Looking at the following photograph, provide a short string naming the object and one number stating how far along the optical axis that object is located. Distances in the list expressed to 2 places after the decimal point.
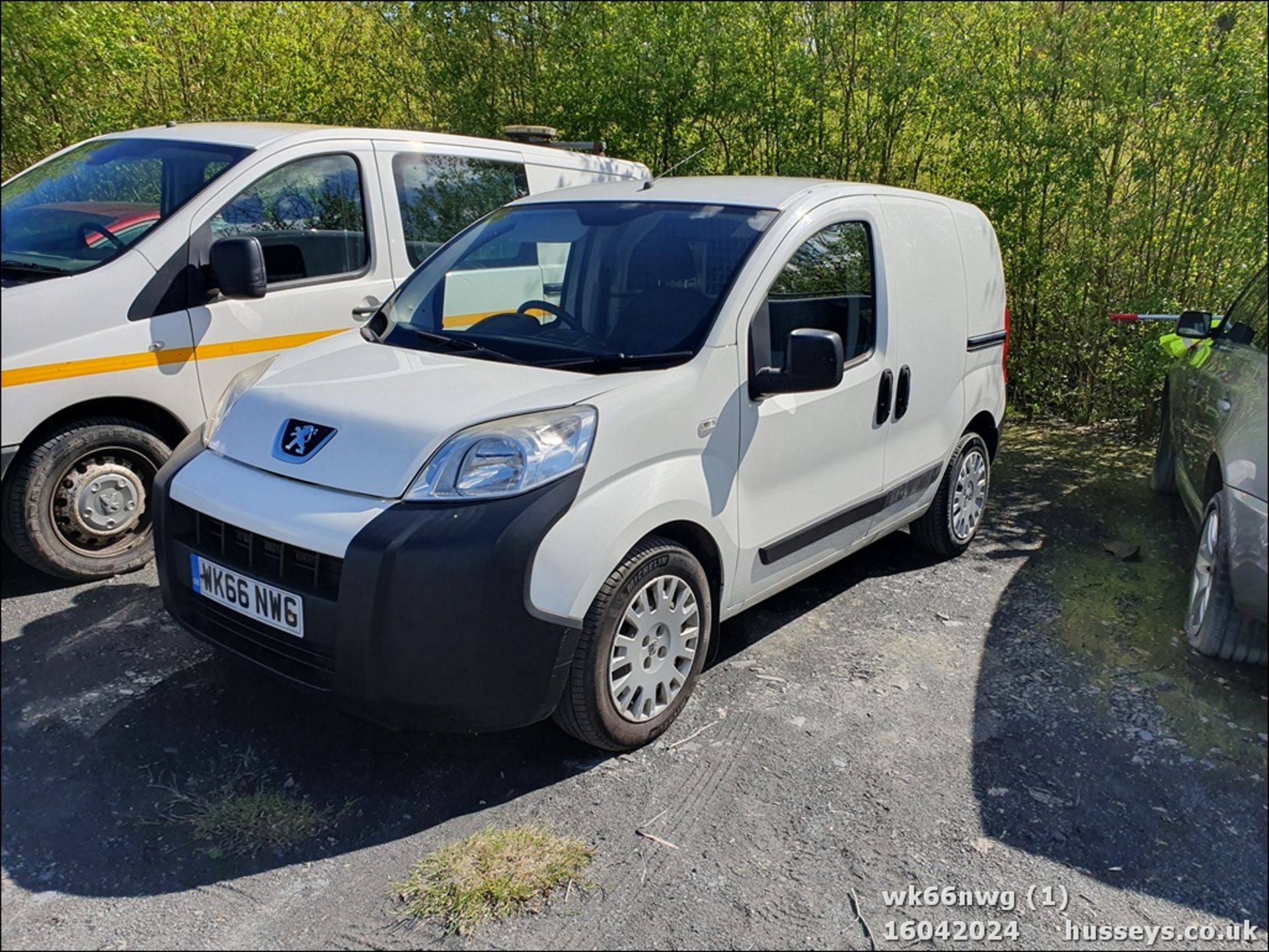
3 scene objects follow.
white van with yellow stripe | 3.53
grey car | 2.82
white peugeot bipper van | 2.66
